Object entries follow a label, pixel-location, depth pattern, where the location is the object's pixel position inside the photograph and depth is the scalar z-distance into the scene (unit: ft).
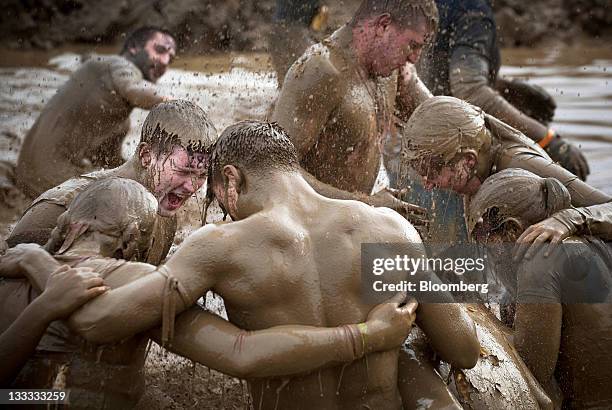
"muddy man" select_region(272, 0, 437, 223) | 15.79
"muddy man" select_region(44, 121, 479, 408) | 10.93
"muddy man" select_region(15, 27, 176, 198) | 23.30
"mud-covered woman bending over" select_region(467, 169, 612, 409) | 13.14
